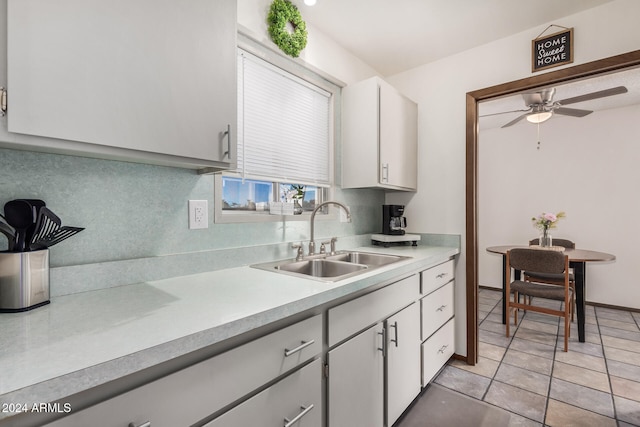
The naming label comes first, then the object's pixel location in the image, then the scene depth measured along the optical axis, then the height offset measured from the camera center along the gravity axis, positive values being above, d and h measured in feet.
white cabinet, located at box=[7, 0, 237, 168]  2.47 +1.36
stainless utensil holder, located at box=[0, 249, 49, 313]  2.69 -0.60
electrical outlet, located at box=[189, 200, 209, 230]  4.63 +0.01
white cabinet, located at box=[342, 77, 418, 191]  7.12 +1.94
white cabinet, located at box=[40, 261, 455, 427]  2.29 -1.70
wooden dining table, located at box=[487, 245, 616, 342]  9.20 -1.78
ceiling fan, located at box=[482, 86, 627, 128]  9.16 +3.62
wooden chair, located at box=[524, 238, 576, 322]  10.53 -2.22
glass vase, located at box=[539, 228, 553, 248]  11.12 -0.90
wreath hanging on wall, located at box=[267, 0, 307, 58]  5.61 +3.58
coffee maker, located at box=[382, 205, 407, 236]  8.16 -0.14
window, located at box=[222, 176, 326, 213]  5.51 +0.43
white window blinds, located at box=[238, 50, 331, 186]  5.53 +1.84
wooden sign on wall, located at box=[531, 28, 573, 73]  6.50 +3.64
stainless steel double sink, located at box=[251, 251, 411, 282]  5.32 -0.94
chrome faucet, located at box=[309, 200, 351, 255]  6.04 -0.38
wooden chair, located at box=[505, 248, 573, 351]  9.10 -1.73
